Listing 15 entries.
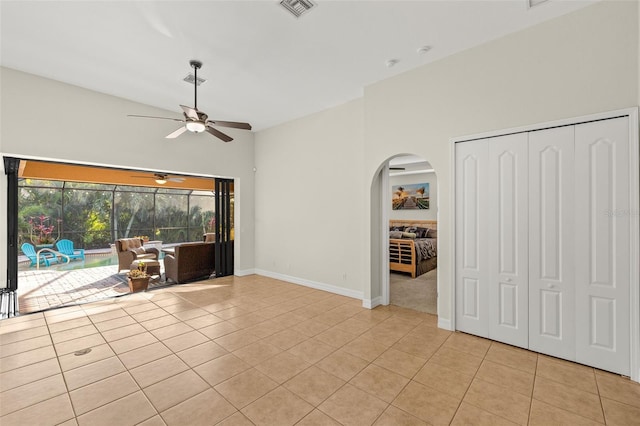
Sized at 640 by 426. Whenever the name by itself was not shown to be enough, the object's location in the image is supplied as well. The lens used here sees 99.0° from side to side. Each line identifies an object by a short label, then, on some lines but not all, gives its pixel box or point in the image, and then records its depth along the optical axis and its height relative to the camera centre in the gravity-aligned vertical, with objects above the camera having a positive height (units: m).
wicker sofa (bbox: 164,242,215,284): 6.10 -1.13
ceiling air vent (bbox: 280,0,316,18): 2.52 +1.96
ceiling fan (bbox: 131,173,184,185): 7.79 +1.09
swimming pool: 8.14 -1.61
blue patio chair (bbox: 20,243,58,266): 8.25 -1.29
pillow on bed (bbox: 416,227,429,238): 8.23 -0.57
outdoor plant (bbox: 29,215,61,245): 9.39 -0.57
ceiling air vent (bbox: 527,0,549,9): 2.54 +1.98
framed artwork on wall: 9.12 +0.60
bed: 6.28 -0.97
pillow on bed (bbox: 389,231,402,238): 7.34 -0.55
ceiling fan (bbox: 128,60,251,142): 3.36 +1.20
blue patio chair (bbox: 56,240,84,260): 9.11 -1.16
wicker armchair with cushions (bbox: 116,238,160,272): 7.57 -1.11
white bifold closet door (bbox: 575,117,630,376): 2.46 -0.28
